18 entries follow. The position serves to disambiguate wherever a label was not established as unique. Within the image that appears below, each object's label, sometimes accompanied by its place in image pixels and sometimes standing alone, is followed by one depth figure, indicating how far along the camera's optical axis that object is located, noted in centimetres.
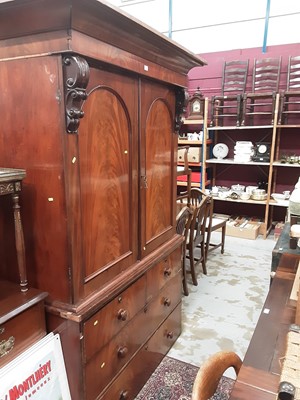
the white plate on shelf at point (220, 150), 491
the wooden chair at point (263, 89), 435
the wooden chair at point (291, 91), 421
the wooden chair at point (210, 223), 347
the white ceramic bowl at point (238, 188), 473
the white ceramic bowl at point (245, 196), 457
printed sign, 107
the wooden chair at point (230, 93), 454
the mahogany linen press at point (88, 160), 108
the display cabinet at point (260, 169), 441
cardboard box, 443
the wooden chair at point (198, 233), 296
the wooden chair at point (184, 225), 265
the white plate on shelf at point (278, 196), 445
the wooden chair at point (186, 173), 339
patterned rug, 177
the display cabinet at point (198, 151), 468
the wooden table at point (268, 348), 86
